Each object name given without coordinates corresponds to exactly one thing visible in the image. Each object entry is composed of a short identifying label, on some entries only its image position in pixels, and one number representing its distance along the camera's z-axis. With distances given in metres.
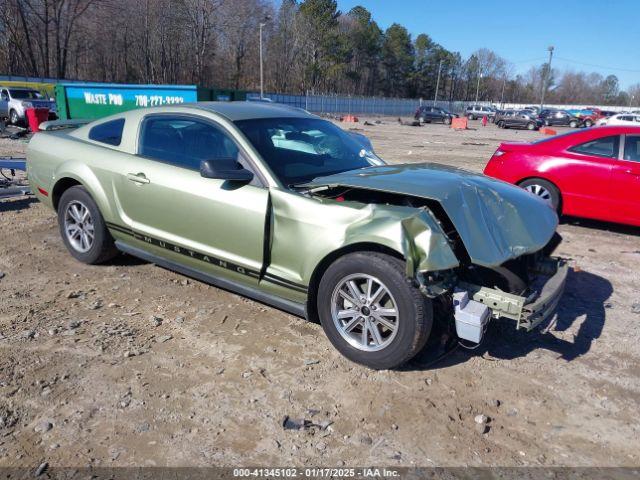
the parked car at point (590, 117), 45.20
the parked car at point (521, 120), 41.91
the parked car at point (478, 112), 58.45
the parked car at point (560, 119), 44.91
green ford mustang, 3.00
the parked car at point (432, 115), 46.34
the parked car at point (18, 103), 21.00
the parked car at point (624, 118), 37.46
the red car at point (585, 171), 6.32
